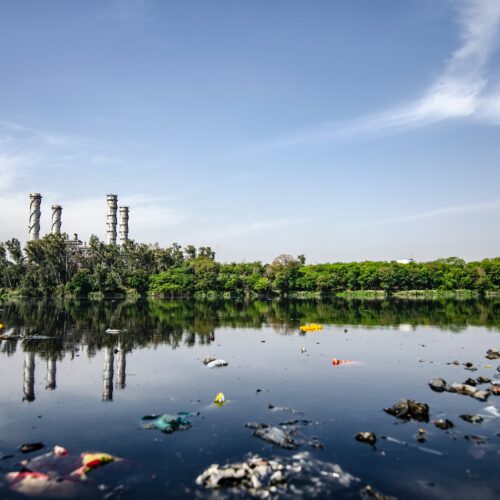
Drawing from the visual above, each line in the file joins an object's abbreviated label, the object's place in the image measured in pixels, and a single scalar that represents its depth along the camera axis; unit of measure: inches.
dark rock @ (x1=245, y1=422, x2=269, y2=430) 606.2
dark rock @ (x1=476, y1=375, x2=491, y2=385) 852.2
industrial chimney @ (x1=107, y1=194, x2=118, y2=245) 5369.1
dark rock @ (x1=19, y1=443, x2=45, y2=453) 528.4
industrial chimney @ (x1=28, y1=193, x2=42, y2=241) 4852.9
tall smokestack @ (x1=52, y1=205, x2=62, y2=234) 5162.4
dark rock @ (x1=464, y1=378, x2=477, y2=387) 834.8
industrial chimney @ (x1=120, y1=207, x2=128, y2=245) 5659.5
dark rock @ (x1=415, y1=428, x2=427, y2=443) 567.5
